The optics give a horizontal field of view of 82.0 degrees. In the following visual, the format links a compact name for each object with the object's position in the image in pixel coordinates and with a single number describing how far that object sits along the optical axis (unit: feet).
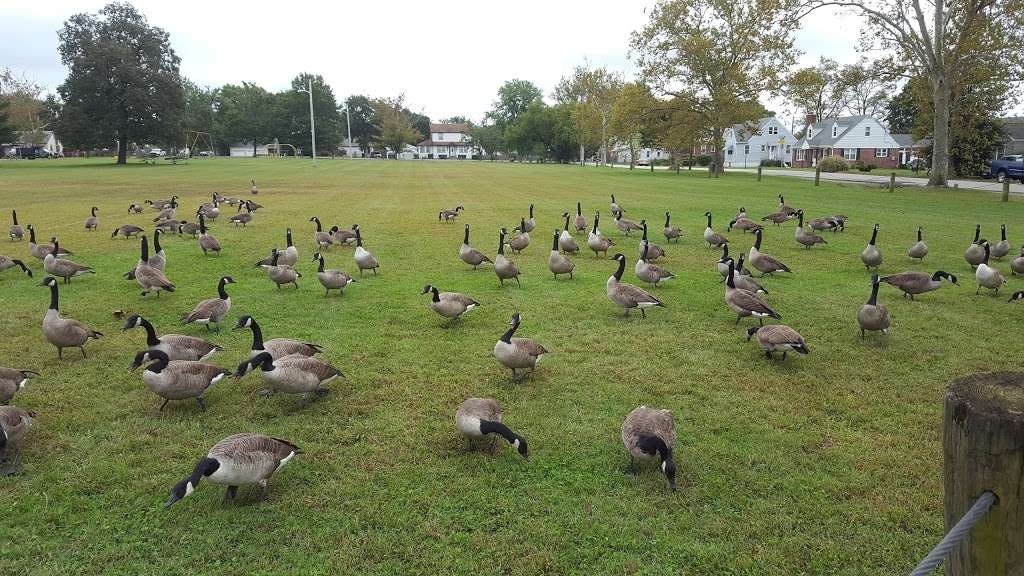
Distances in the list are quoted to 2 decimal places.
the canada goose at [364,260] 48.78
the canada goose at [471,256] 50.90
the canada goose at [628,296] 36.58
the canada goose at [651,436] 19.03
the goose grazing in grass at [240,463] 17.31
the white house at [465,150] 623.44
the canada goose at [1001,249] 51.83
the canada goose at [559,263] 47.32
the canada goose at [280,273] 43.73
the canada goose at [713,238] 61.26
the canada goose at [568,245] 56.54
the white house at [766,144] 361.71
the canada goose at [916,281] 40.32
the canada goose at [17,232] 64.80
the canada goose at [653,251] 53.56
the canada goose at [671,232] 65.92
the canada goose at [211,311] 33.37
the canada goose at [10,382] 22.94
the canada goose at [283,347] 27.30
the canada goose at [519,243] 57.57
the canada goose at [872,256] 49.34
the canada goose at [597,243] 56.34
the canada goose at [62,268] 44.68
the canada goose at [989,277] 41.32
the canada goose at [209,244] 56.95
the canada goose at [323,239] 60.44
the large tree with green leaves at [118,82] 240.32
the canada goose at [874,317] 31.96
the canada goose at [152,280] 40.14
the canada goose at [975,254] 48.24
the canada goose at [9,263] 46.88
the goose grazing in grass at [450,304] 34.78
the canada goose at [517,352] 26.66
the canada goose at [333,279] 41.65
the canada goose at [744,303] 33.37
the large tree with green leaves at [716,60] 179.11
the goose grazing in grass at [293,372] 23.63
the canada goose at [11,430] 19.94
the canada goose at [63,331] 28.96
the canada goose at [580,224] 70.85
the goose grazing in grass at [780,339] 27.99
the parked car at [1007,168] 161.89
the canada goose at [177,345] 26.99
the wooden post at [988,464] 7.71
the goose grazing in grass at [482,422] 20.36
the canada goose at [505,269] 44.78
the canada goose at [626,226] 69.10
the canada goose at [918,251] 52.80
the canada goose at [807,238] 61.00
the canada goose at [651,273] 43.52
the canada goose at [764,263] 46.90
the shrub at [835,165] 252.62
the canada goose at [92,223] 73.41
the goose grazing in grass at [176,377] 23.26
